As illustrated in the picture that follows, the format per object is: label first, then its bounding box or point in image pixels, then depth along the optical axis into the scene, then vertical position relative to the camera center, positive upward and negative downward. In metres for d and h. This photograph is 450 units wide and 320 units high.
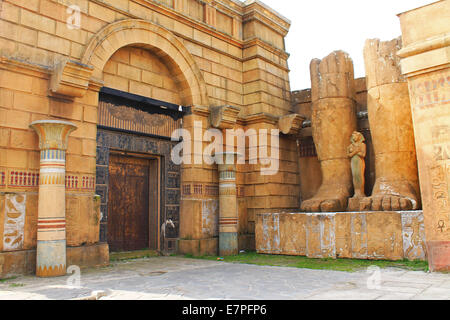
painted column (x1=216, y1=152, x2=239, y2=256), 8.41 +0.16
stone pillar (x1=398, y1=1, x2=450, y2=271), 5.44 +1.42
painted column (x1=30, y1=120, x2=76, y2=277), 5.63 +0.29
